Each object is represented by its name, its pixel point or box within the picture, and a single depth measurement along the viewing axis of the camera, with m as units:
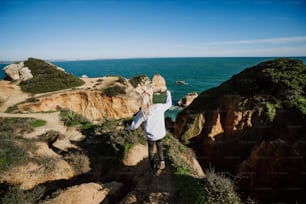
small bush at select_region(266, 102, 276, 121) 11.88
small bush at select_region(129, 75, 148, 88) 37.27
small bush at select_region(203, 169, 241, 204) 3.89
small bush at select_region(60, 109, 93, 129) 12.39
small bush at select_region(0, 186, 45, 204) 4.40
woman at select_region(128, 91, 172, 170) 4.02
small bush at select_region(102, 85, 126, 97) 25.81
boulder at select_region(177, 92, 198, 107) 35.51
